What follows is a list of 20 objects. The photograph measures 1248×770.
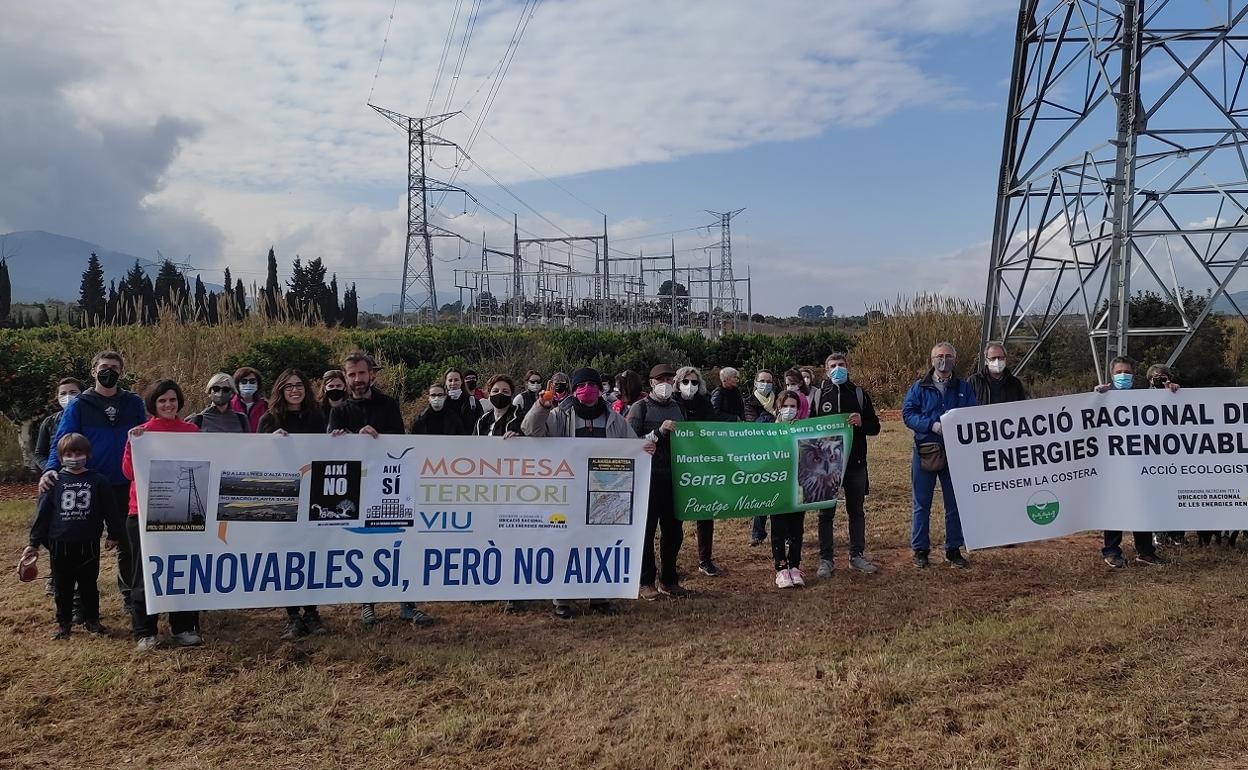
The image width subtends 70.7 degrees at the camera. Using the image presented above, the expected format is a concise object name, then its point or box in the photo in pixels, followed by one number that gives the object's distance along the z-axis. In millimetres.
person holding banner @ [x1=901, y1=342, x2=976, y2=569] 7316
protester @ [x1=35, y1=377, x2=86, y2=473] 6754
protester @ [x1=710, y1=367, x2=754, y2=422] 8789
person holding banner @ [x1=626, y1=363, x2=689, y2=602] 6676
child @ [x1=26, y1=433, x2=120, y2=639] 5703
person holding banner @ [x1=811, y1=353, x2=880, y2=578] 7312
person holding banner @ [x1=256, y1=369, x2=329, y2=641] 6094
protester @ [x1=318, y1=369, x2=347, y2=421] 6277
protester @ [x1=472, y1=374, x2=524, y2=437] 6609
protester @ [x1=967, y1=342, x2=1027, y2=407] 7582
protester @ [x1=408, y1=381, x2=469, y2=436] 6980
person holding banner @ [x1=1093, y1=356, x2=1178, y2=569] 7316
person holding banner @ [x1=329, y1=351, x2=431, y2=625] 6090
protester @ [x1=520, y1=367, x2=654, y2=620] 6297
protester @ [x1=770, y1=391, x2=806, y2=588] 6984
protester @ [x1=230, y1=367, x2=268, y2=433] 6703
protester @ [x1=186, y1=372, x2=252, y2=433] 5938
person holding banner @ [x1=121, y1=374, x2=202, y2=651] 5629
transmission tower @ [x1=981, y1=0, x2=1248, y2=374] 11750
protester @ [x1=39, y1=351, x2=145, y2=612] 5914
